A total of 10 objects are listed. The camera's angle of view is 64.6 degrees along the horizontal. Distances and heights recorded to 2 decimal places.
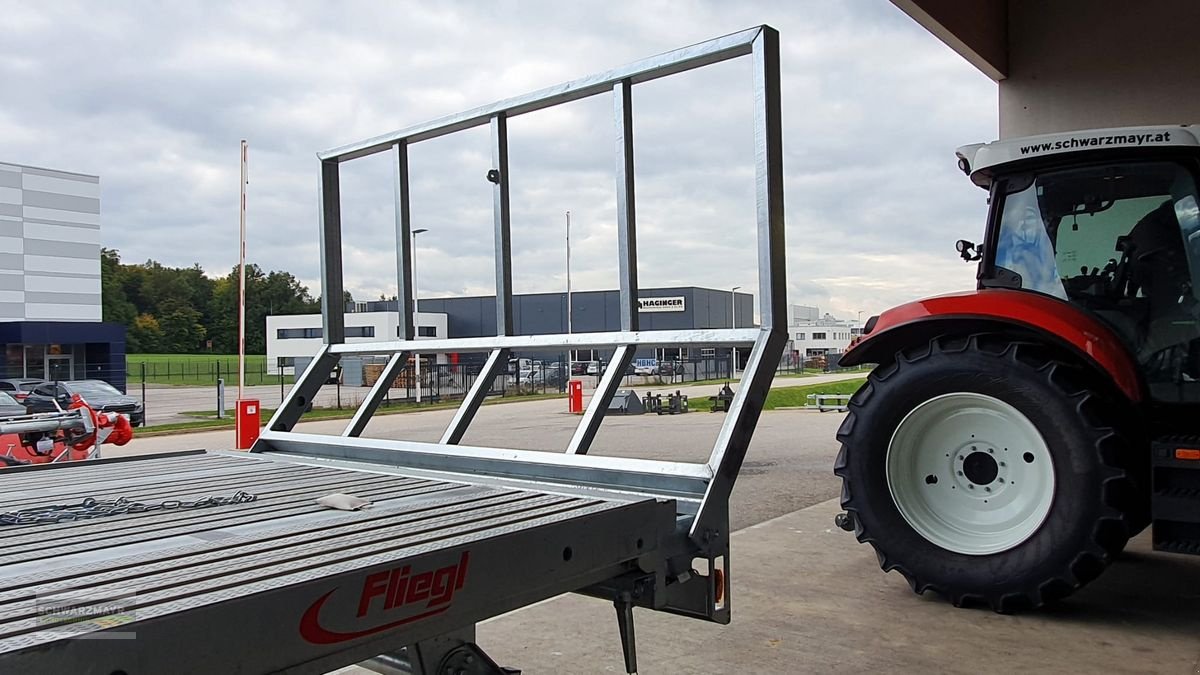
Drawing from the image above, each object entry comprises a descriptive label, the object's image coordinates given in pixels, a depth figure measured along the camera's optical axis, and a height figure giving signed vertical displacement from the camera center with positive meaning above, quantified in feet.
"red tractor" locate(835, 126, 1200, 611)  15.23 -1.06
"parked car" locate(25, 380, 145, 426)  63.21 -3.27
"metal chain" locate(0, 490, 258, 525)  7.12 -1.28
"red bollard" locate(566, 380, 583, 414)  75.10 -4.60
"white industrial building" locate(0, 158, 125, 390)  100.68 +7.85
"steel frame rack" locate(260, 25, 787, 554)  8.21 +0.00
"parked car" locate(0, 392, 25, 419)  48.46 -3.02
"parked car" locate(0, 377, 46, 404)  66.18 -2.70
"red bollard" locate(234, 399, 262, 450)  42.83 -3.43
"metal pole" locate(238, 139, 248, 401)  54.90 +2.23
